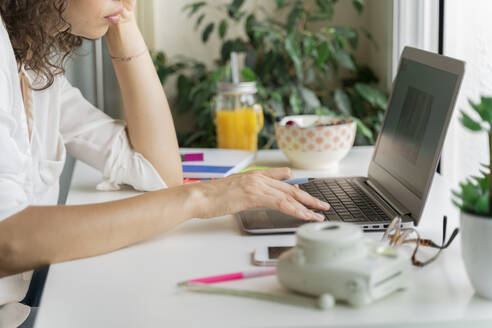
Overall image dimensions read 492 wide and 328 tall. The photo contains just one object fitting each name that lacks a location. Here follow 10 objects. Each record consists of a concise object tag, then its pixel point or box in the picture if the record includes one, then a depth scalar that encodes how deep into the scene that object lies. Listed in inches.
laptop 37.3
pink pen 30.1
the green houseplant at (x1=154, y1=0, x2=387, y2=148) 90.0
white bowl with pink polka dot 55.2
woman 33.1
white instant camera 26.1
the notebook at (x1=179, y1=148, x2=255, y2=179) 53.8
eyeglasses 33.8
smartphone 32.2
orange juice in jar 65.6
